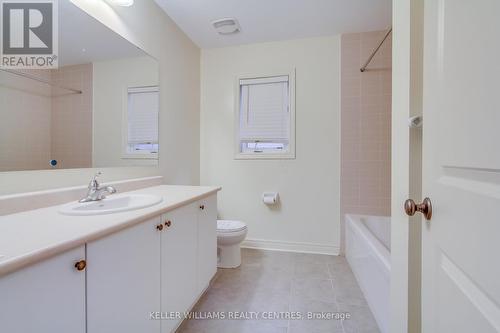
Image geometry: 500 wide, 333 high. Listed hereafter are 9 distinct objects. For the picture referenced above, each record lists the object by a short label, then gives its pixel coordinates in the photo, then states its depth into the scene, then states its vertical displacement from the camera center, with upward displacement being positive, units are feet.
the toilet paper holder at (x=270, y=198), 8.54 -1.19
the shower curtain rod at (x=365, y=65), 7.48 +3.30
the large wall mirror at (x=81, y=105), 3.71 +1.15
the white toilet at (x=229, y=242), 6.90 -2.29
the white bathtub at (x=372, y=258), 4.52 -2.23
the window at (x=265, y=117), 8.77 +1.83
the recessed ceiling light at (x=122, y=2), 5.19 +3.62
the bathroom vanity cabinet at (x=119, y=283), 2.00 -1.35
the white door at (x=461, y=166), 1.48 +0.00
